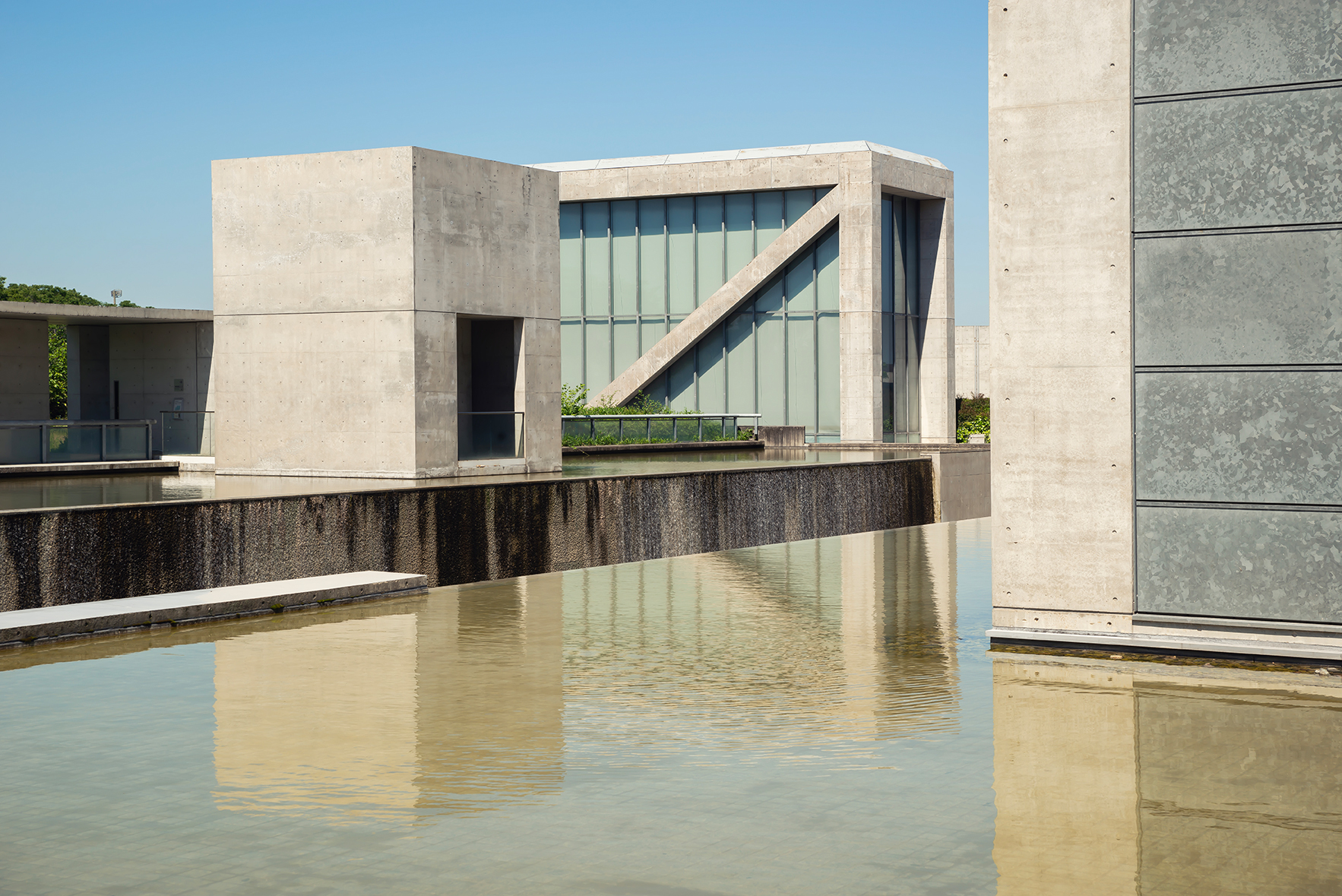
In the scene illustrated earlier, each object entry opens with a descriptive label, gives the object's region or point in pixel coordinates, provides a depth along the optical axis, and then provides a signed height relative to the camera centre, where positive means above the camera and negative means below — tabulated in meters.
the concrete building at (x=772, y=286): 38.69 +3.65
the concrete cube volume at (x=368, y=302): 21.34 +1.81
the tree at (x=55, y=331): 64.75 +5.34
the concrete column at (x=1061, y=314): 9.38 +0.66
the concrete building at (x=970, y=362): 66.25 +2.39
